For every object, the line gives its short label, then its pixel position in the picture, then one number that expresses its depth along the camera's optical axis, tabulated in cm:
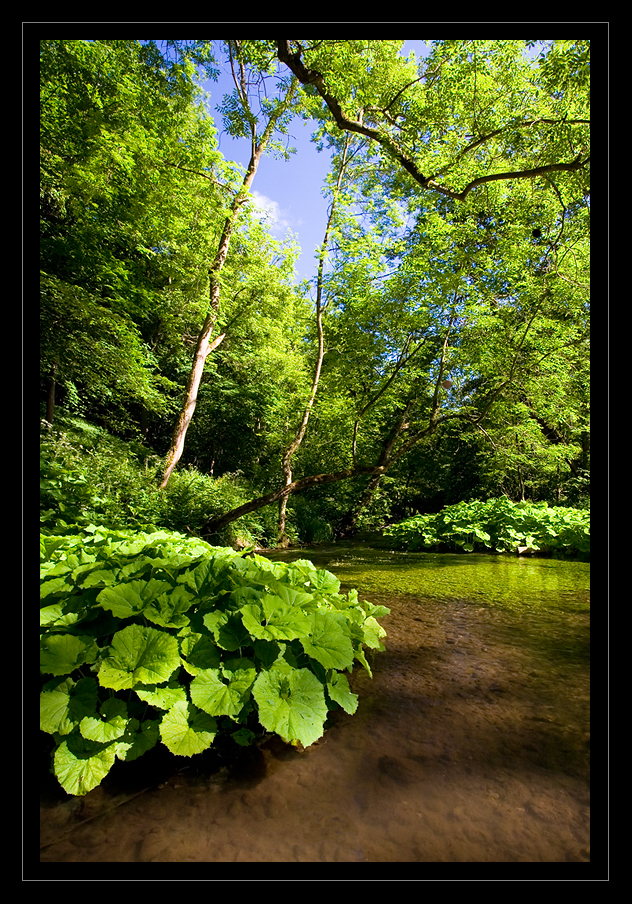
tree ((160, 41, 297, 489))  784
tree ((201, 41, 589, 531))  406
